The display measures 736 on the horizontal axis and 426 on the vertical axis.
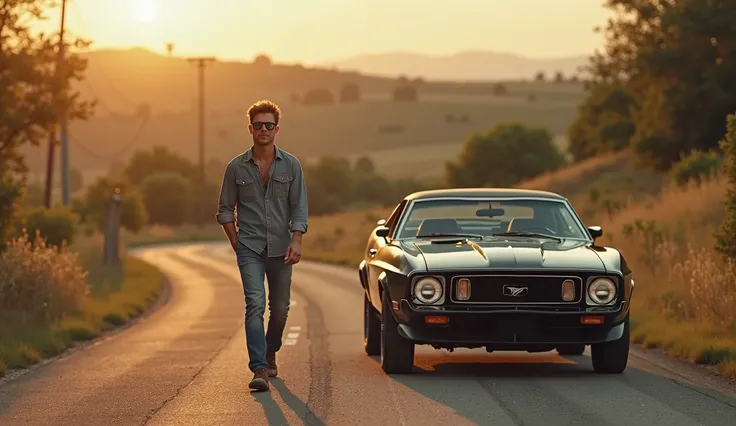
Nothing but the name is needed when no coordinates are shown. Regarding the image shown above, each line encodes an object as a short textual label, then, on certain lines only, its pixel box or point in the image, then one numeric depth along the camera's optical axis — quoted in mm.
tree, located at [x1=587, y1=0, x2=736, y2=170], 52719
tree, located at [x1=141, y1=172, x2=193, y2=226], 124375
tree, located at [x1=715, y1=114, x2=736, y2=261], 15148
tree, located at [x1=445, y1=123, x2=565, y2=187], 107688
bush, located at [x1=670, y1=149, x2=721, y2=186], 41625
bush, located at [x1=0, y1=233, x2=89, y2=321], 19188
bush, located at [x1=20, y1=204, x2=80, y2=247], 34438
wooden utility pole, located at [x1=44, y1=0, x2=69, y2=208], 47125
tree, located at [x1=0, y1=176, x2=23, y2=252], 20719
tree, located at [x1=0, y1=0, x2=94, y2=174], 27250
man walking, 11320
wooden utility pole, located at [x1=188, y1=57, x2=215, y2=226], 88625
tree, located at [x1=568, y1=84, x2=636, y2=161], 67938
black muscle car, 11594
